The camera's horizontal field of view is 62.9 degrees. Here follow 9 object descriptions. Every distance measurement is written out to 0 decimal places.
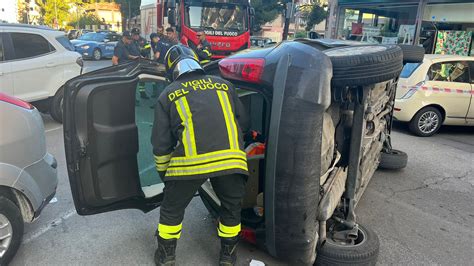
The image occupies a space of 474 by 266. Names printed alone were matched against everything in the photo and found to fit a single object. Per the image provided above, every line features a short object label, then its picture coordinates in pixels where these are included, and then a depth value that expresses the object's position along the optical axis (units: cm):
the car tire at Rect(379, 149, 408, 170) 500
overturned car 229
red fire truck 1136
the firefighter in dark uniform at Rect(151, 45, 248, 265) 246
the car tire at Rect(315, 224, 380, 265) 264
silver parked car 267
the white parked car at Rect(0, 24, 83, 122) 621
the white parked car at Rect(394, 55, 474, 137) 690
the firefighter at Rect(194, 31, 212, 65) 966
